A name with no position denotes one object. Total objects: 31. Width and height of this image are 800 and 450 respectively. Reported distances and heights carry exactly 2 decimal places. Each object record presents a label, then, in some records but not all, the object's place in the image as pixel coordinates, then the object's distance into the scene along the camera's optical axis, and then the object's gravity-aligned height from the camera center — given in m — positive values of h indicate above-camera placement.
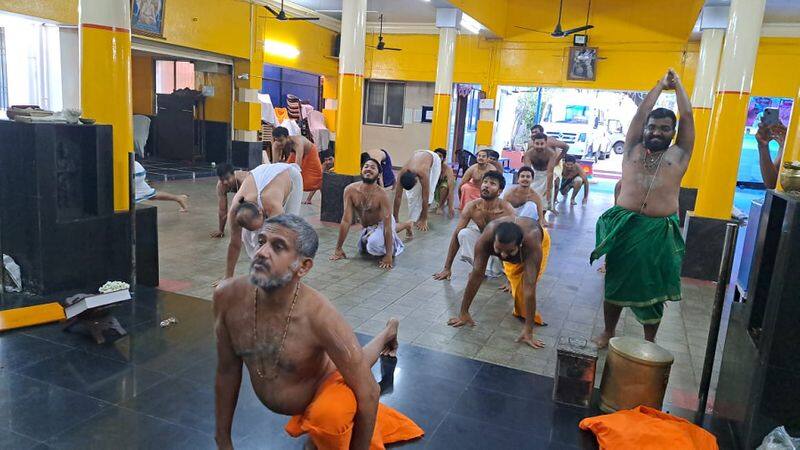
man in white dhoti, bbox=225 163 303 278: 4.83 -0.76
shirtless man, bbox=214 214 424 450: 2.20 -0.90
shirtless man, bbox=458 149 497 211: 8.44 -0.69
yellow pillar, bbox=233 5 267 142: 12.73 +0.66
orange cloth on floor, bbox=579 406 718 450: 2.86 -1.44
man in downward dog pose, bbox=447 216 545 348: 4.21 -0.87
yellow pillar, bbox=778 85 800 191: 4.71 +0.11
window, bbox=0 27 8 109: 8.72 +0.27
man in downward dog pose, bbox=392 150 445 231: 8.54 -0.80
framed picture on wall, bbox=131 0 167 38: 9.77 +1.54
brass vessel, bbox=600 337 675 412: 3.16 -1.26
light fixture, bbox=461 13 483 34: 12.37 +2.40
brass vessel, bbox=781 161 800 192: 2.78 -0.09
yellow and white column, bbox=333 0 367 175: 8.06 +0.50
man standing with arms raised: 4.00 -0.53
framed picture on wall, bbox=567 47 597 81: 13.84 +1.85
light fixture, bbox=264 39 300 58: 13.31 +1.62
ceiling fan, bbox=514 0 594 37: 11.67 +2.17
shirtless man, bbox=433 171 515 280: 5.71 -0.76
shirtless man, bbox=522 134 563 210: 9.23 -0.38
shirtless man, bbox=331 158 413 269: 6.37 -1.01
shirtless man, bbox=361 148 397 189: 8.42 -0.59
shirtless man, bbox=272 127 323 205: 8.59 -0.54
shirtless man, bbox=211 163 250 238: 6.98 -0.84
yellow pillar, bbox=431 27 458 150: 11.64 +0.87
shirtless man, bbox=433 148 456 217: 10.05 -1.03
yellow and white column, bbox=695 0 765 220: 6.05 +0.45
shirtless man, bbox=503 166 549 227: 6.92 -0.72
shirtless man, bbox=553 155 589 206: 12.09 -0.69
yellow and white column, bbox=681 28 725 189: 9.95 +1.07
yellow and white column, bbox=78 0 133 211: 4.65 +0.26
